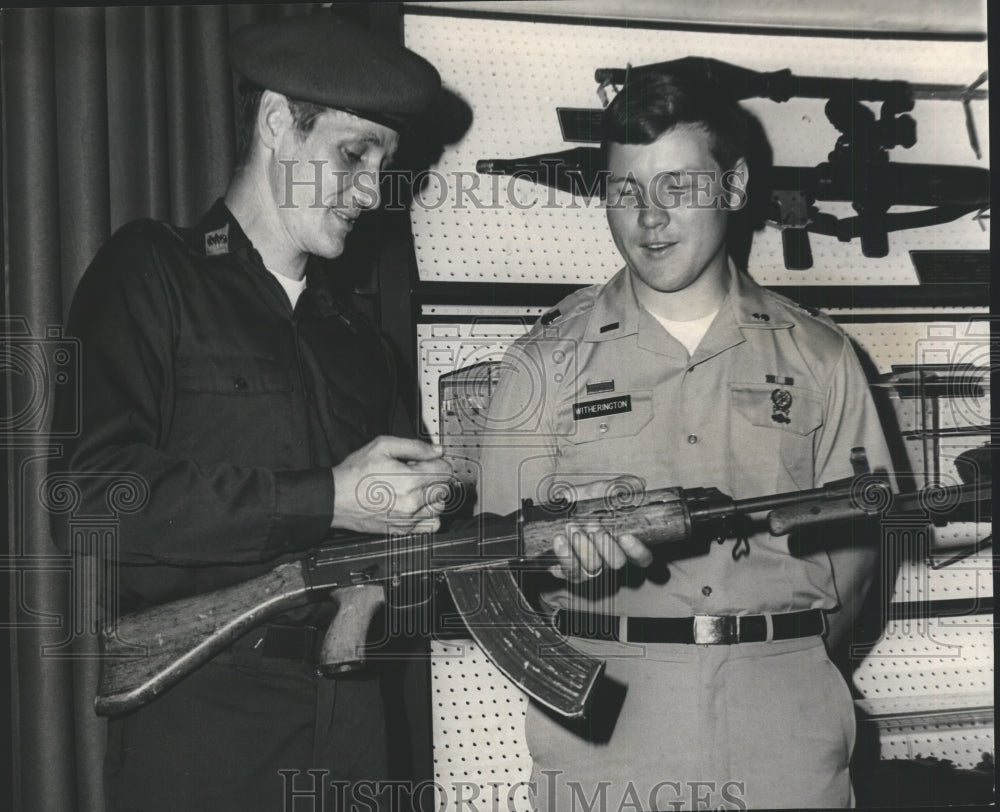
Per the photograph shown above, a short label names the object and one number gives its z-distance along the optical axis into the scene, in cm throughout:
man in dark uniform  112
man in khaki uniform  129
